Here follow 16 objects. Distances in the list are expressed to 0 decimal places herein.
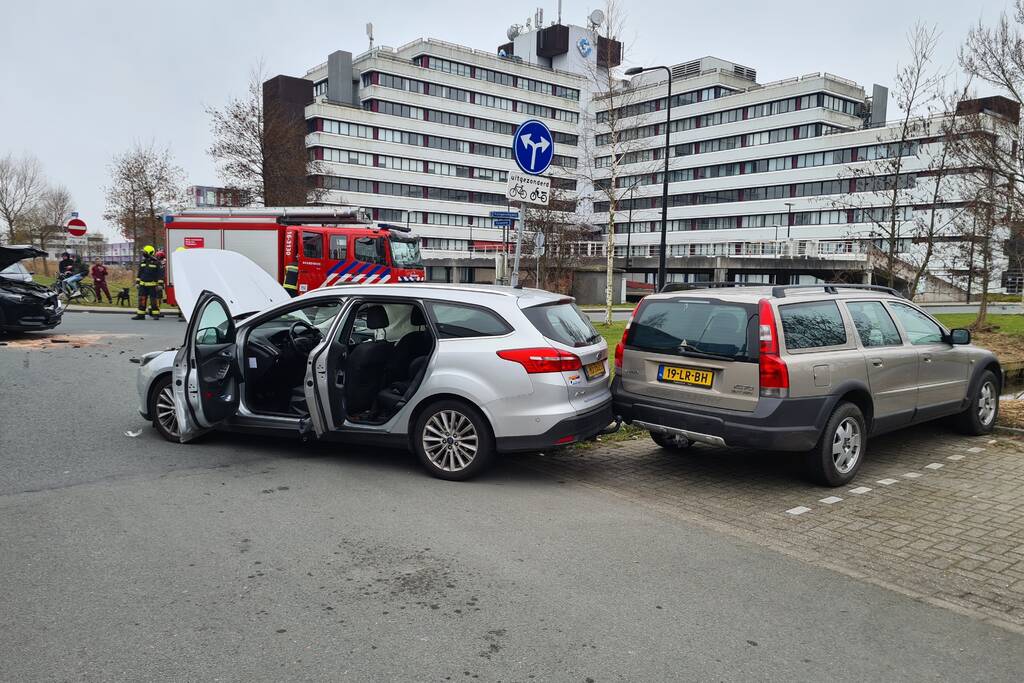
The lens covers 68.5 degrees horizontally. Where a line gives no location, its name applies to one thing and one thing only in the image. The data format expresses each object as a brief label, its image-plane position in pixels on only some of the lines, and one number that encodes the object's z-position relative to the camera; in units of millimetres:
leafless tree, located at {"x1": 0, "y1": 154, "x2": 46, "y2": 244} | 42219
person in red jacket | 26688
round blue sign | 8602
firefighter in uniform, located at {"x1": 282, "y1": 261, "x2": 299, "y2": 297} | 18656
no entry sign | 22203
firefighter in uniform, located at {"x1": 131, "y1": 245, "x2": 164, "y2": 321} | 20906
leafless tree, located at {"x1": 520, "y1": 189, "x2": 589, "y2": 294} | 30984
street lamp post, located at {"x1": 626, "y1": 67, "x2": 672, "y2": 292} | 21734
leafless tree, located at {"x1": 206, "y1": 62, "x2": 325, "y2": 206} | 35562
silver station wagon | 5875
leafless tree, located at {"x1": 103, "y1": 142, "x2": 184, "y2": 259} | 36125
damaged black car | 14281
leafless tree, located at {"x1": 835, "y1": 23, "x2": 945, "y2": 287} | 17188
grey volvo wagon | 5723
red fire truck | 21405
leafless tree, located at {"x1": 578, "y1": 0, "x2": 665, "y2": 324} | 19344
